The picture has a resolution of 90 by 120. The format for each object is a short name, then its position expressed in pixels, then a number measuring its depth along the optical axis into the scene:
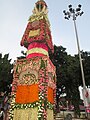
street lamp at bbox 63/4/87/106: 18.12
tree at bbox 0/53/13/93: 29.33
